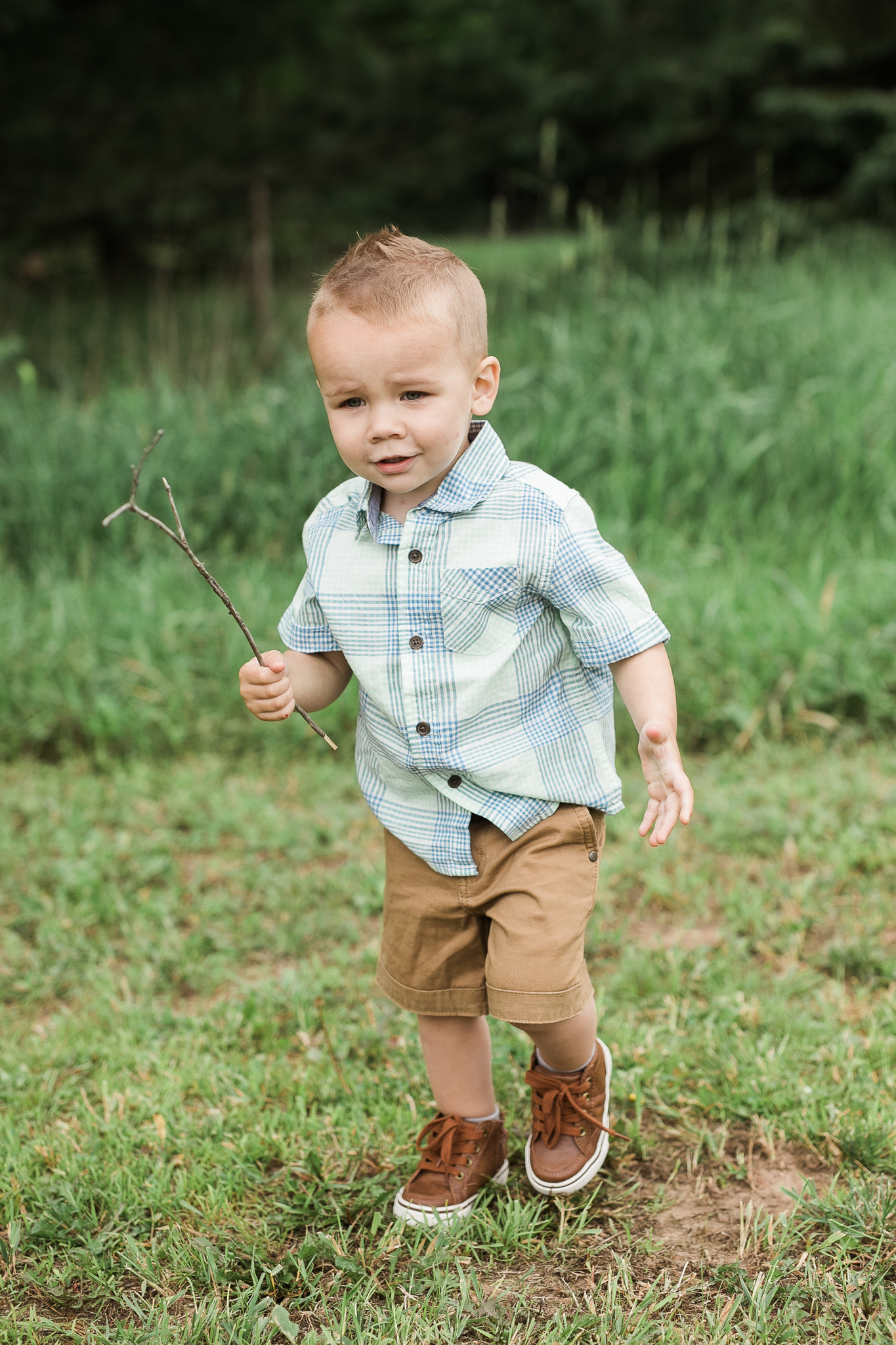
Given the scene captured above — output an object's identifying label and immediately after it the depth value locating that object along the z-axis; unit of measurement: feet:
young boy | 7.30
